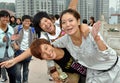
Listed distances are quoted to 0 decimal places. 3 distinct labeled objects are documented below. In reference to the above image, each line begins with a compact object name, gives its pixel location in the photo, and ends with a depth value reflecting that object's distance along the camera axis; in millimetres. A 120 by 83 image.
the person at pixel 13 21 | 4105
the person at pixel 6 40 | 1939
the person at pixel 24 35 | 2415
